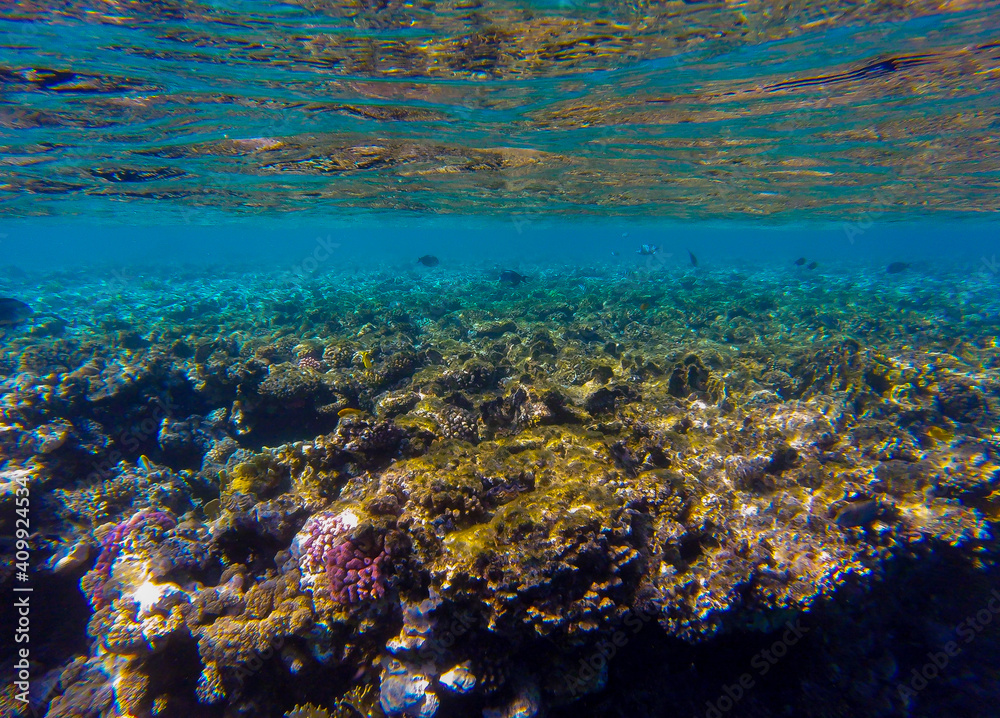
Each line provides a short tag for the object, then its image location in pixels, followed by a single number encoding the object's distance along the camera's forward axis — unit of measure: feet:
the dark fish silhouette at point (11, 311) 51.26
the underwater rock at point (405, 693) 11.34
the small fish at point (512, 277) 64.08
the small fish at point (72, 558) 18.34
